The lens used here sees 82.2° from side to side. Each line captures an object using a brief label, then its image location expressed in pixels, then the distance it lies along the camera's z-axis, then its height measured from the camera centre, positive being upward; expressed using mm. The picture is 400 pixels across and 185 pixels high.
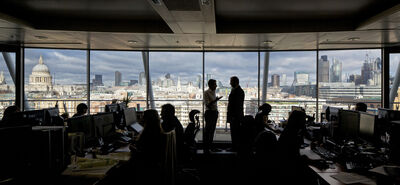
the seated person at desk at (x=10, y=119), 2798 -364
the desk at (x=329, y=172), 1760 -691
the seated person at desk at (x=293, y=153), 2285 -642
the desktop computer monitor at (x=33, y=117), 2843 -364
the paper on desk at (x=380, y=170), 1597 -556
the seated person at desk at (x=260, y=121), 3451 -438
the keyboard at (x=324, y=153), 2399 -671
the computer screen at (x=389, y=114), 3049 -295
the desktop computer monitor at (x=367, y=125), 2424 -356
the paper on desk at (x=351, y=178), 1747 -680
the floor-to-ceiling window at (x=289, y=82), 6496 +297
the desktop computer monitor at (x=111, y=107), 3949 -299
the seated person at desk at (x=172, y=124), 3146 -456
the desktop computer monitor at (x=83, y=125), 2438 -392
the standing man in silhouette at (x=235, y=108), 4617 -329
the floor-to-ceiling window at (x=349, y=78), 6332 +418
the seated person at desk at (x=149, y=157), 2236 -658
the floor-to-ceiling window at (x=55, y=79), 6512 +328
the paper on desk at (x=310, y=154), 2389 -677
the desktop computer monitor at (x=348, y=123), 2564 -359
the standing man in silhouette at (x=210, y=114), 5148 -505
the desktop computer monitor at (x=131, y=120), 3584 -476
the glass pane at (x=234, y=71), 6625 +603
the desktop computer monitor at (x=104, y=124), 2859 -436
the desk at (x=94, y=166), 1834 -668
